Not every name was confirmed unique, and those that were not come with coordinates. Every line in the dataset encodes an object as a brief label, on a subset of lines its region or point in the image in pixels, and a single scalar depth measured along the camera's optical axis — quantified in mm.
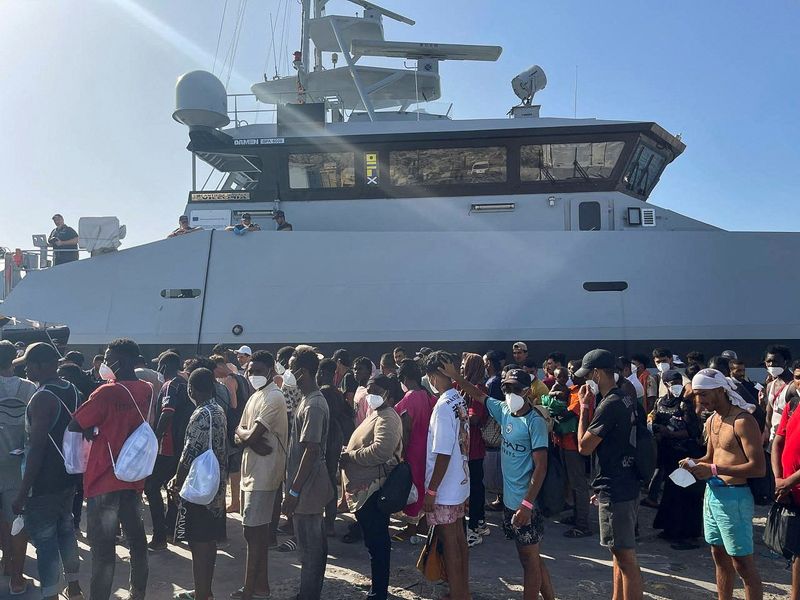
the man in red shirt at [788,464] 3229
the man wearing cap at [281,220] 9367
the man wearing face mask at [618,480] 3361
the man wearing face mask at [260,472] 3775
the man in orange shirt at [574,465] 5328
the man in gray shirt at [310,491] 3604
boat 8812
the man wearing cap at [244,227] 9148
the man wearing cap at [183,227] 9430
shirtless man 3191
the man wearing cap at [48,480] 3570
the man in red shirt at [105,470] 3539
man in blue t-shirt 3451
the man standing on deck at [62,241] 9461
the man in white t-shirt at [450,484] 3541
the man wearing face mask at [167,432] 4676
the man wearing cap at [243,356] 7215
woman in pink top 3941
